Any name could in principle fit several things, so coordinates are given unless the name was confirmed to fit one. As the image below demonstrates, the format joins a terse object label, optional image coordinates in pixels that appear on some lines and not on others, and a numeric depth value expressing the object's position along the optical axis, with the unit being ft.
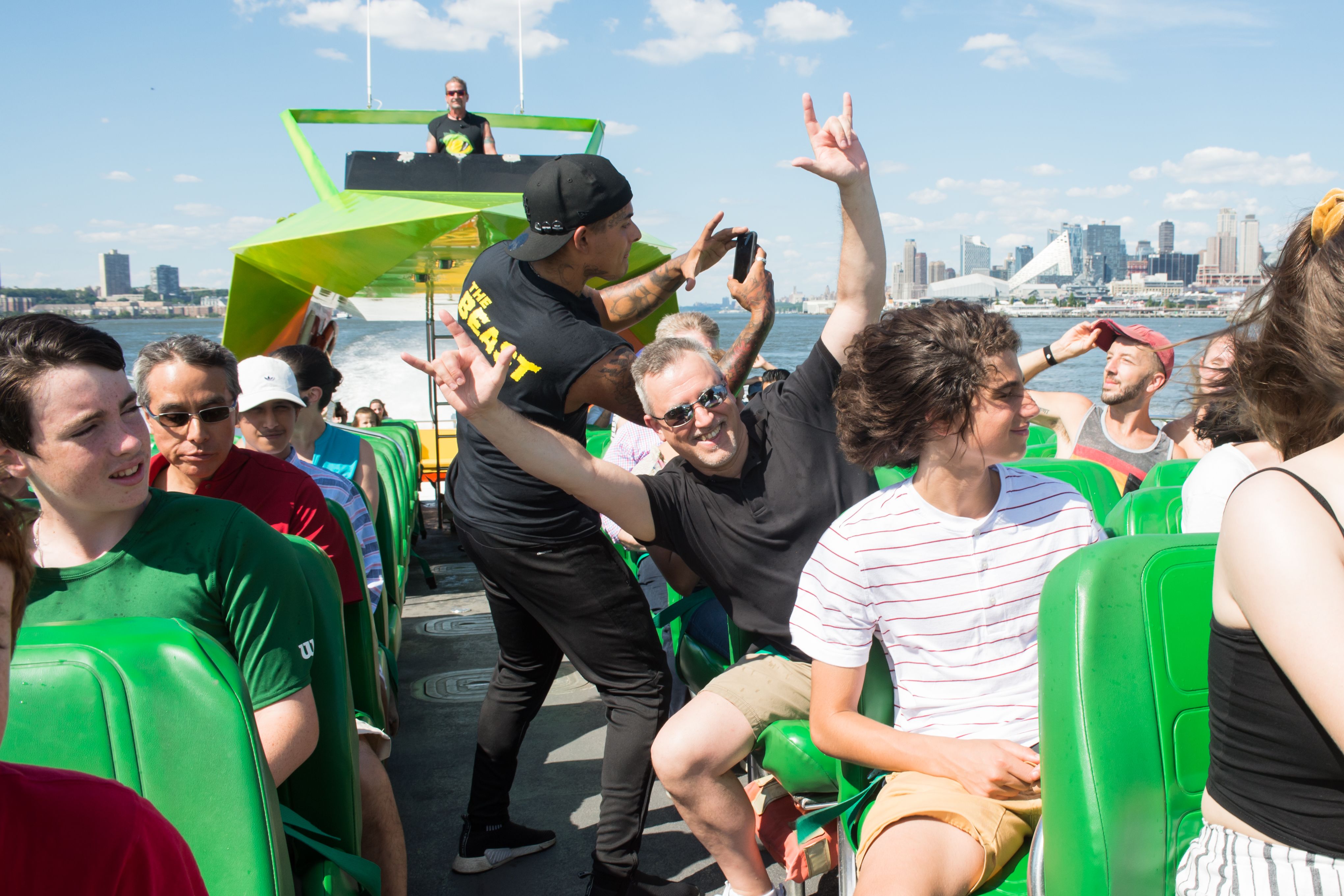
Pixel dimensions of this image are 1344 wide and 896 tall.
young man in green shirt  5.35
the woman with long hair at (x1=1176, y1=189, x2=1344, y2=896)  3.67
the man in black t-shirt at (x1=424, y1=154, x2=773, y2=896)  8.31
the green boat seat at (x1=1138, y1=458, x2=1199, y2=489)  10.41
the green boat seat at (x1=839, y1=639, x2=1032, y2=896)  6.36
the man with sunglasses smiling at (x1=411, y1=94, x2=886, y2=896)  7.18
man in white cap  10.14
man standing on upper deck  26.35
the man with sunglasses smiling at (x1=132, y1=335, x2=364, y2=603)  7.67
